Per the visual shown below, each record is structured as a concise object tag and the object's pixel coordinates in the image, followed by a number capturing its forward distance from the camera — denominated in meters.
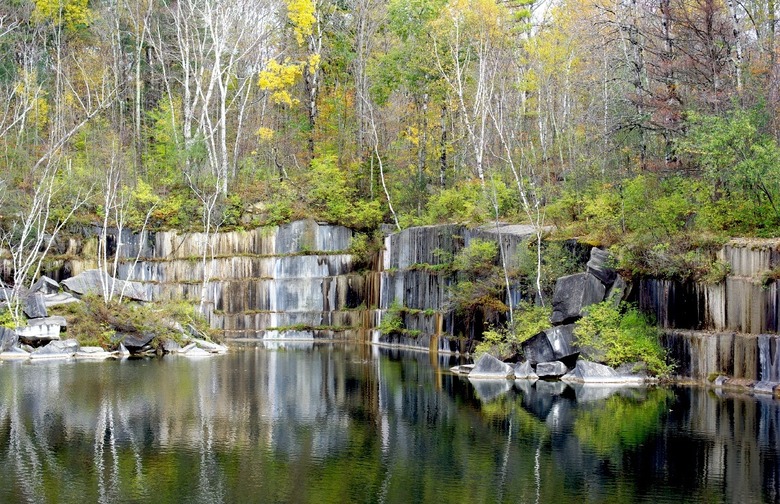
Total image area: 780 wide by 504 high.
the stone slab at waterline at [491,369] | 34.12
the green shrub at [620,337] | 31.75
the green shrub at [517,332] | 35.44
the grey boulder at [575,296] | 33.81
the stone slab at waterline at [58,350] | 40.31
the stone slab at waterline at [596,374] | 31.83
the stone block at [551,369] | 33.31
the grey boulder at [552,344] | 33.44
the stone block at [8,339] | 40.15
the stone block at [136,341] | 42.84
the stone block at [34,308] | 42.31
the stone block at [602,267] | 34.00
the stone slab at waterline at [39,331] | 41.09
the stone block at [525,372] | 33.69
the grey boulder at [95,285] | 46.69
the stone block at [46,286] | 45.75
